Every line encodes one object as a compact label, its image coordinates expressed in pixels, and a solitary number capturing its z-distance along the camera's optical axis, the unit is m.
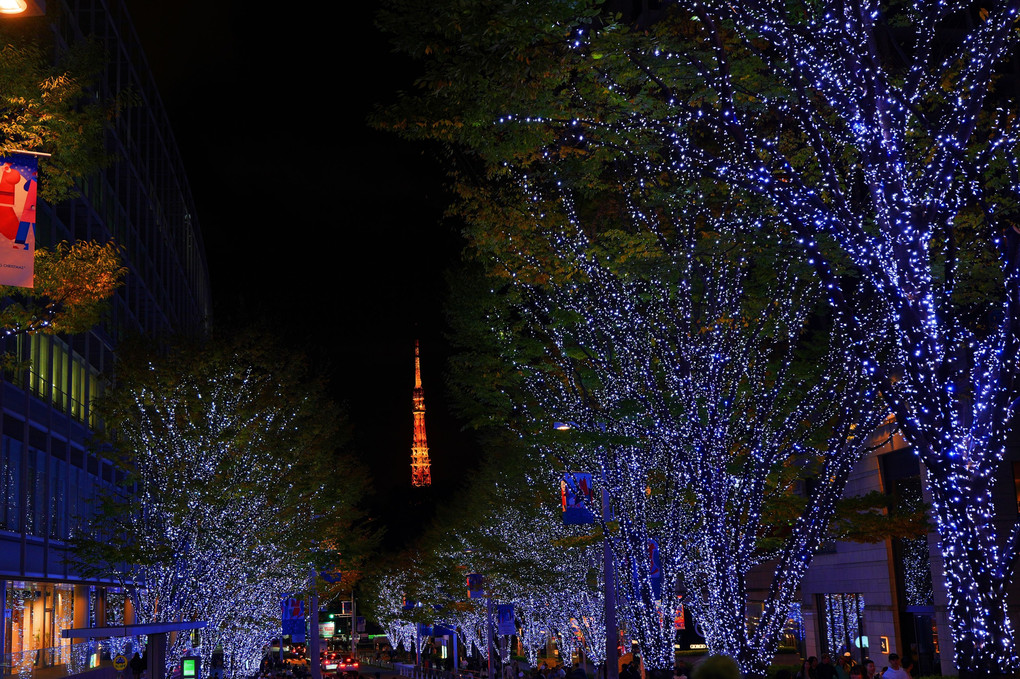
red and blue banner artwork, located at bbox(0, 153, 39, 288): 9.74
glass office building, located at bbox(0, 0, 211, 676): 25.08
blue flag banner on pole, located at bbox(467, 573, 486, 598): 35.72
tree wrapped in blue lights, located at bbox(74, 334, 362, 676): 24.89
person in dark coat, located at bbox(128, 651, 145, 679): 26.98
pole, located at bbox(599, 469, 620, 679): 21.91
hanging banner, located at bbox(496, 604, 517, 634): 34.08
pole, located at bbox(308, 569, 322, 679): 38.44
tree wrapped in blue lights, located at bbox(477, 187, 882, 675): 14.65
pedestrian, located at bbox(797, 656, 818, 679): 20.20
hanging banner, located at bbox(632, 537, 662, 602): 20.50
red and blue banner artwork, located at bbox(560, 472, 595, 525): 21.28
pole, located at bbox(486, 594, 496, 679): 41.19
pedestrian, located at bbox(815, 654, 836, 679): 19.22
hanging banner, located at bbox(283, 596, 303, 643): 35.88
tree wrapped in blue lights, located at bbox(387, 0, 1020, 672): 8.49
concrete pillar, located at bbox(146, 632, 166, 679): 20.72
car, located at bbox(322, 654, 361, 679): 50.34
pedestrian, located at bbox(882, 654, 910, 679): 14.26
